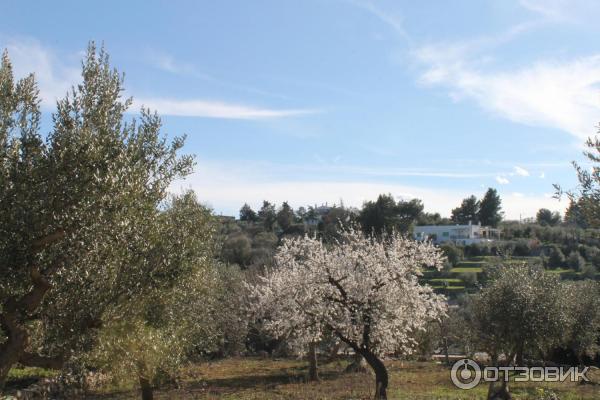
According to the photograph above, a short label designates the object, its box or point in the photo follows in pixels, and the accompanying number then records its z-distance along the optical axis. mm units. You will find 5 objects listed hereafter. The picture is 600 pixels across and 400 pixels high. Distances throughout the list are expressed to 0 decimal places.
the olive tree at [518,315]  19750
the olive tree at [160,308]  8469
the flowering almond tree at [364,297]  16547
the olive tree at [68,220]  7309
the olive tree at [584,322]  27250
